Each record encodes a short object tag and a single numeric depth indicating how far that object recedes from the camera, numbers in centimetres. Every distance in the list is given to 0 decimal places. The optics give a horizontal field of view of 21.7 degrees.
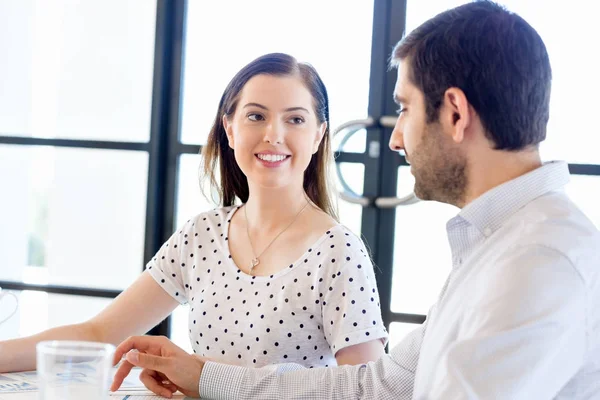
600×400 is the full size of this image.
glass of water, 168
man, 170
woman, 223
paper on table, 199
